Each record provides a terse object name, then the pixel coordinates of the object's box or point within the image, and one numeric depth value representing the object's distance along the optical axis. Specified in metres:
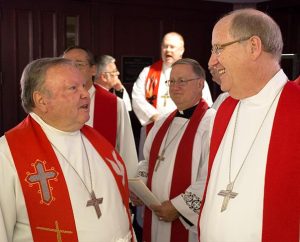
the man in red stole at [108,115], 3.93
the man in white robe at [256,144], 2.03
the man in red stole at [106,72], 5.31
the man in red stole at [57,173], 2.16
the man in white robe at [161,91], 5.84
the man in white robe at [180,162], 3.21
